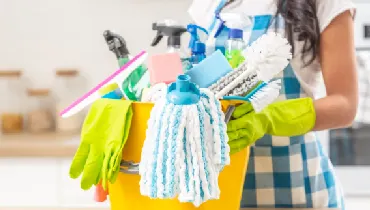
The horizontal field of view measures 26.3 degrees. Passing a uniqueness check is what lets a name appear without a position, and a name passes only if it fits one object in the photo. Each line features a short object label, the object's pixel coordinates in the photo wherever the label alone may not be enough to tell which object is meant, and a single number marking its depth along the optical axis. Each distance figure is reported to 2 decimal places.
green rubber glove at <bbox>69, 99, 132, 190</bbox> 1.68
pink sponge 1.70
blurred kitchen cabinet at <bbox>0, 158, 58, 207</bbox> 3.82
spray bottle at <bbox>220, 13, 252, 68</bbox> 1.76
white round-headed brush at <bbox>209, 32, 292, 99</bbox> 1.65
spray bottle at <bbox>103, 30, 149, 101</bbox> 1.74
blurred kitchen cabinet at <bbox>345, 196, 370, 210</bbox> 3.81
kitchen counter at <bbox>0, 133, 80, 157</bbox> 3.80
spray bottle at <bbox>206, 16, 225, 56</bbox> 2.14
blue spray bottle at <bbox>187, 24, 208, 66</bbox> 1.84
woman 2.21
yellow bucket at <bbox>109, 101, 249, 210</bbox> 1.69
